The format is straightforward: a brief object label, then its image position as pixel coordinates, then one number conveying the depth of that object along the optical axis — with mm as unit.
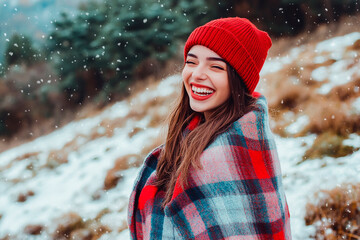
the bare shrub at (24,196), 4207
